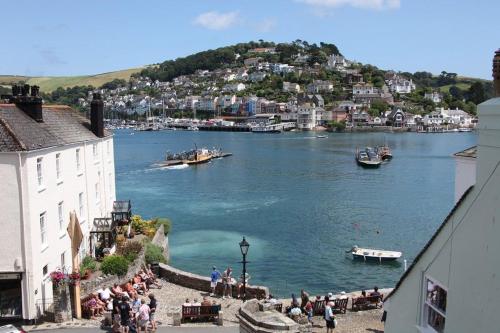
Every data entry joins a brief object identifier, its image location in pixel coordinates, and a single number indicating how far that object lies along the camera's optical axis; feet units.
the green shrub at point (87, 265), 79.27
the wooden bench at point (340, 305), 70.69
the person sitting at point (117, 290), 71.15
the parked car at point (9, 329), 51.59
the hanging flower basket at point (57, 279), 64.16
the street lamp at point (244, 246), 67.84
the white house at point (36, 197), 64.90
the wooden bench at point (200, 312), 64.80
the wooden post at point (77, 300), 65.82
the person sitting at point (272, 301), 63.26
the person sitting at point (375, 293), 73.09
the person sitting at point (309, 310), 64.59
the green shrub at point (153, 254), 93.51
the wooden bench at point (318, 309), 68.60
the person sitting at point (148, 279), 82.74
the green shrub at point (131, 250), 86.89
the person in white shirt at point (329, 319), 59.07
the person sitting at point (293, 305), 66.03
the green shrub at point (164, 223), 125.59
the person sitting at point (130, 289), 73.90
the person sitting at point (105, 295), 70.33
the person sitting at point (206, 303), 65.64
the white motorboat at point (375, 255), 138.72
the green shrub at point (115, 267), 78.48
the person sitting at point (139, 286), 78.43
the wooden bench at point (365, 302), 71.97
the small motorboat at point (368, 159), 377.21
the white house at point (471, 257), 17.15
